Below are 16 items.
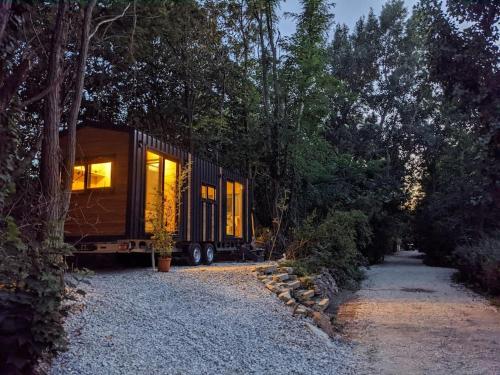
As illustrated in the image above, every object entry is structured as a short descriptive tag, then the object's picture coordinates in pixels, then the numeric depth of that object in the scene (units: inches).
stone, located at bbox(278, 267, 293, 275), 303.0
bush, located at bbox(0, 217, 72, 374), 89.4
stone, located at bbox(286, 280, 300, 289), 272.1
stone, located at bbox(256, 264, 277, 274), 300.8
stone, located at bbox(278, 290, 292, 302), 244.5
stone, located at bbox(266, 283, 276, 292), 260.5
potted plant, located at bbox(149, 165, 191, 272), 302.0
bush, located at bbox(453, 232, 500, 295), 356.5
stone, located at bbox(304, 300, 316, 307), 251.4
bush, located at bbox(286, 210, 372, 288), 368.0
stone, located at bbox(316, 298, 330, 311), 255.8
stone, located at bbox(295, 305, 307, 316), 223.0
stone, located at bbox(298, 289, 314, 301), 258.8
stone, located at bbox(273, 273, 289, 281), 280.6
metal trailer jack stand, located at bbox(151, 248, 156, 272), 311.6
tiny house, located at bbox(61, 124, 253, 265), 313.9
